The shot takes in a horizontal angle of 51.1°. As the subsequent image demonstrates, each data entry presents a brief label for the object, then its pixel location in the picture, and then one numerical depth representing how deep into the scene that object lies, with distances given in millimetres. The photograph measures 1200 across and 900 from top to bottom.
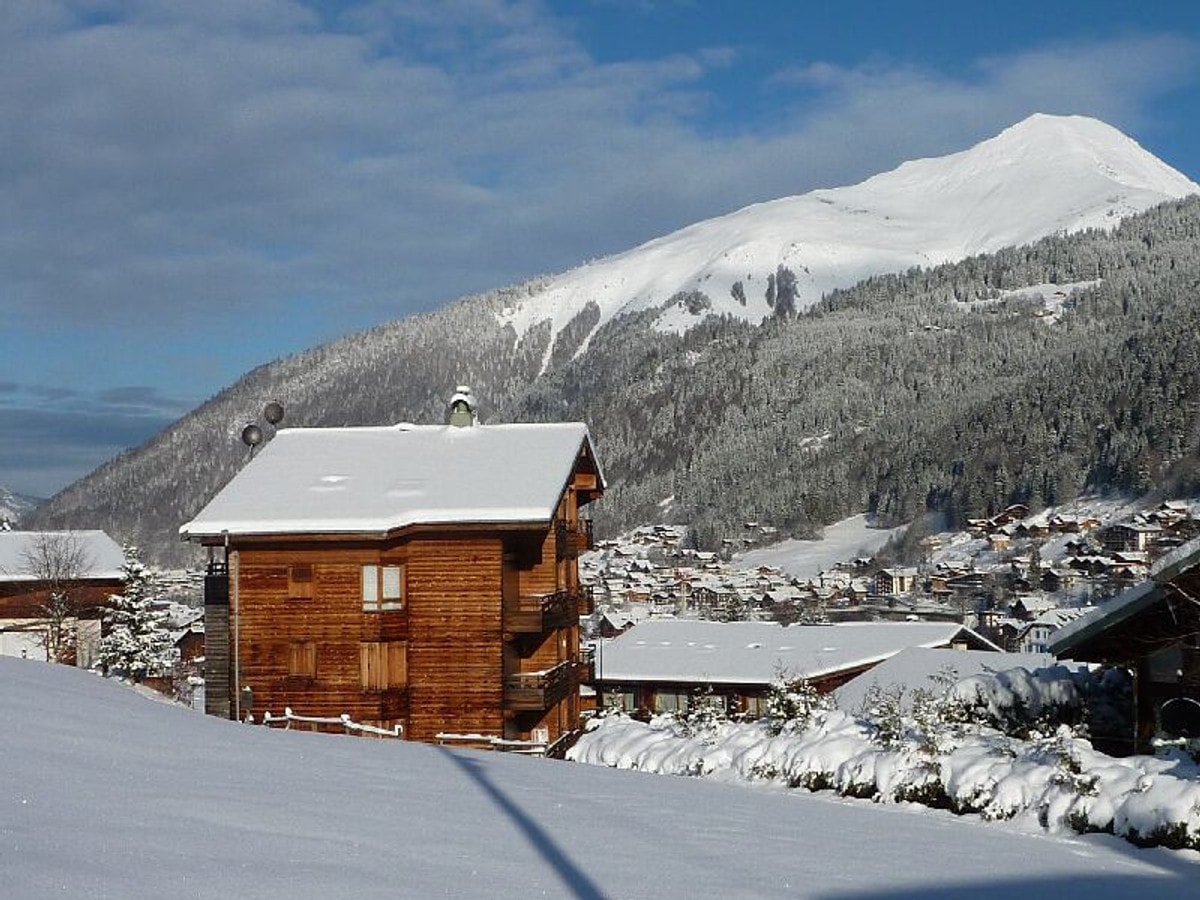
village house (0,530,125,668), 58469
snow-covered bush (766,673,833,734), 20391
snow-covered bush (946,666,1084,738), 20328
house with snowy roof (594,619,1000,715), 52825
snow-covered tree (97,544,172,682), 49000
